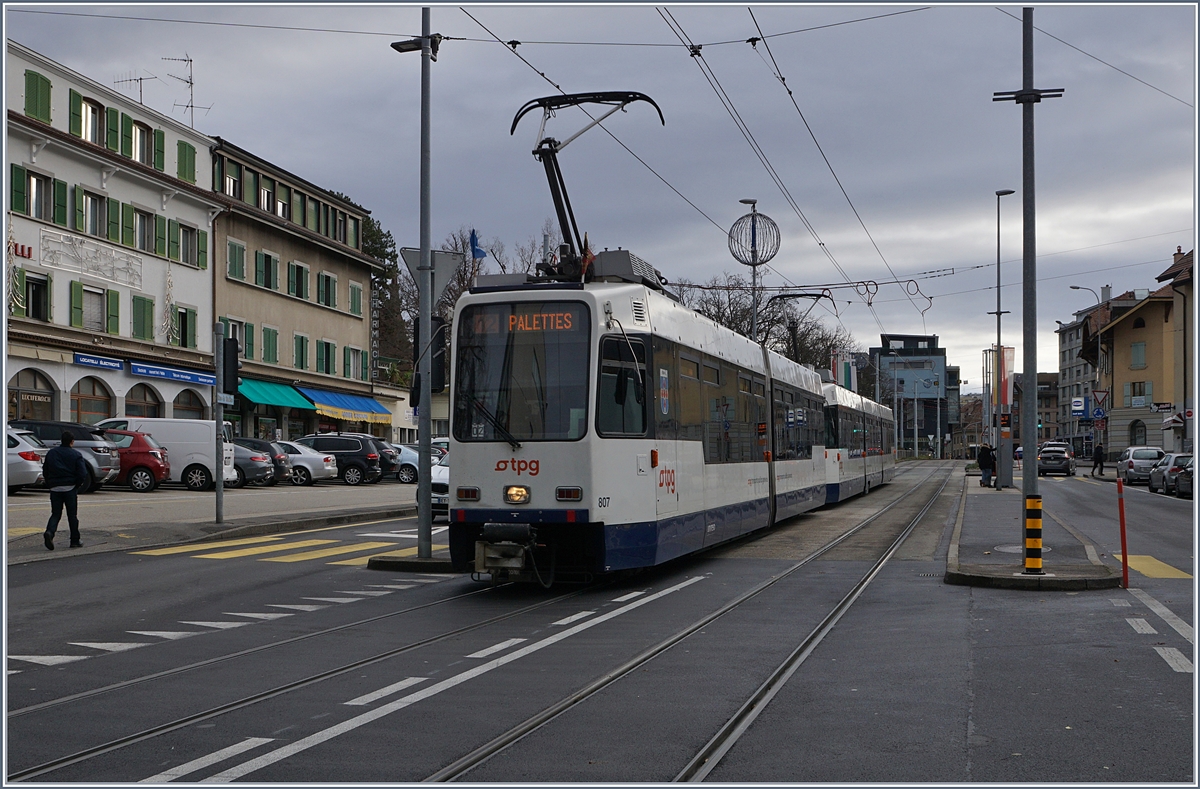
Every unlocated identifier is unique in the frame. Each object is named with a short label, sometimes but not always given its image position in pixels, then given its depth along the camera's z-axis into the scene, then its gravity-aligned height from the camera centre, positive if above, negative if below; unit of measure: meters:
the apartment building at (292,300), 49.12 +5.57
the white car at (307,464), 40.37 -1.29
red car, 32.16 -0.91
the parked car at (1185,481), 38.53 -1.84
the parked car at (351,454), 42.06 -1.00
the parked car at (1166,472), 39.78 -1.66
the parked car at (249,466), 36.44 -1.23
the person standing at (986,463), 43.72 -1.42
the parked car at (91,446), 29.23 -0.49
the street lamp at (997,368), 40.55 +1.98
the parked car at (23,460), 26.86 -0.76
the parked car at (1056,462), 62.16 -1.97
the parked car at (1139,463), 48.38 -1.60
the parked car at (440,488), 23.59 -1.27
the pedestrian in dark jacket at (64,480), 16.84 -0.75
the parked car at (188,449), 34.00 -0.65
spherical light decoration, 26.27 +4.03
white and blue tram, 12.25 -0.03
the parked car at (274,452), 37.94 -0.84
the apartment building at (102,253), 37.12 +5.87
